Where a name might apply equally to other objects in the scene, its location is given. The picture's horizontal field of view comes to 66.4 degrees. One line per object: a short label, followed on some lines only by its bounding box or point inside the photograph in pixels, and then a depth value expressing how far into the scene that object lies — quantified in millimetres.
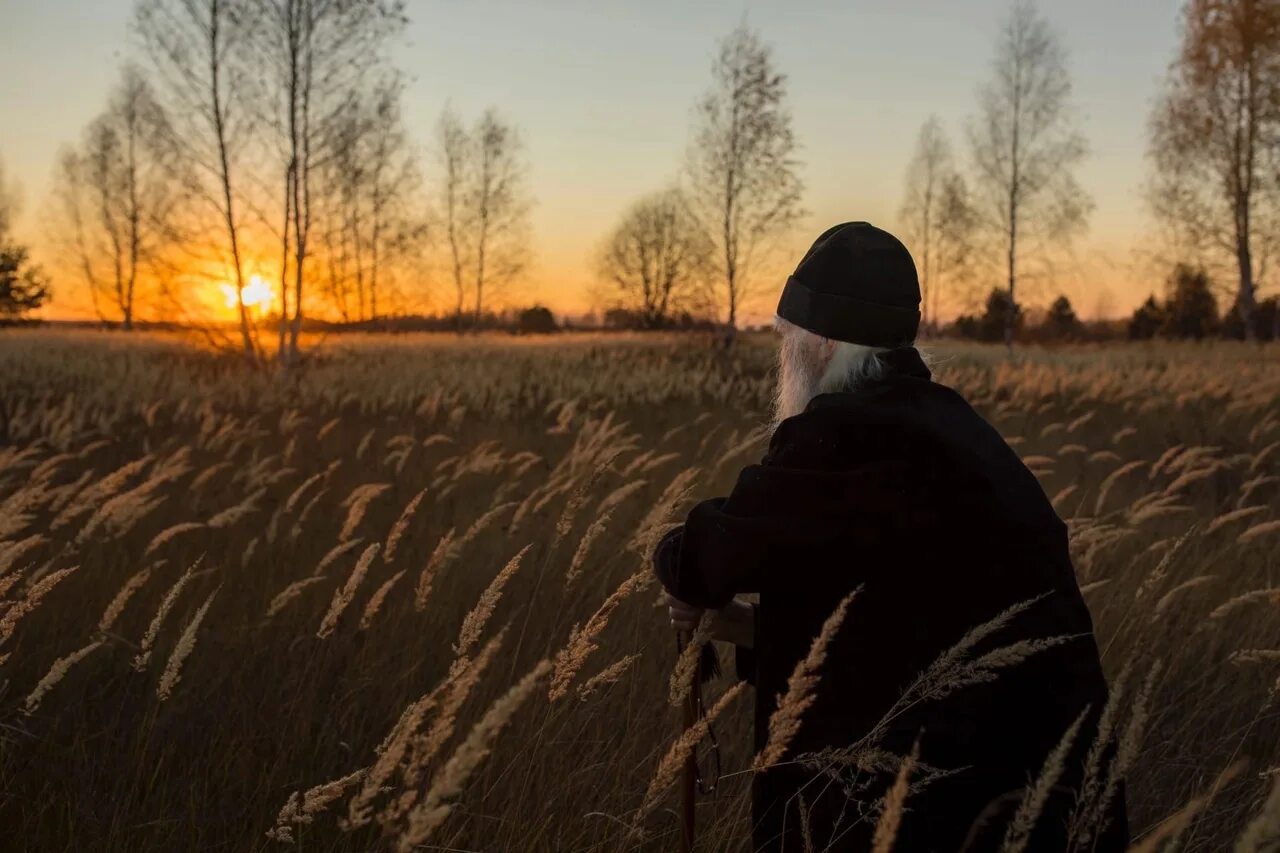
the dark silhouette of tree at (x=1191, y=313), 37469
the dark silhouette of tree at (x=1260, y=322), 36156
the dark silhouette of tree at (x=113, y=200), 37000
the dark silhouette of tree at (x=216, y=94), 13055
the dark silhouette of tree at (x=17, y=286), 45788
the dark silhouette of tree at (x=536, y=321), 51500
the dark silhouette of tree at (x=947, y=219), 28141
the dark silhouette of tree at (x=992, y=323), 45188
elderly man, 1810
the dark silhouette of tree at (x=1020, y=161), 25766
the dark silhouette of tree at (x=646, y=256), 51500
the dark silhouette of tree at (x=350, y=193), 13641
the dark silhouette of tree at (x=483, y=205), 39781
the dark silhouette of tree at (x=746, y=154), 22359
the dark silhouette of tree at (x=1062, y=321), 46844
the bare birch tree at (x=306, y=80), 13156
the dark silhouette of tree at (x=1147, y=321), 41438
